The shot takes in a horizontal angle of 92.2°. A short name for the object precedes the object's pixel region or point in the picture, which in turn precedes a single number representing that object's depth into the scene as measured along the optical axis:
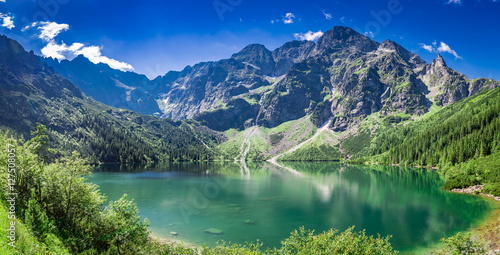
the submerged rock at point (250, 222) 52.28
